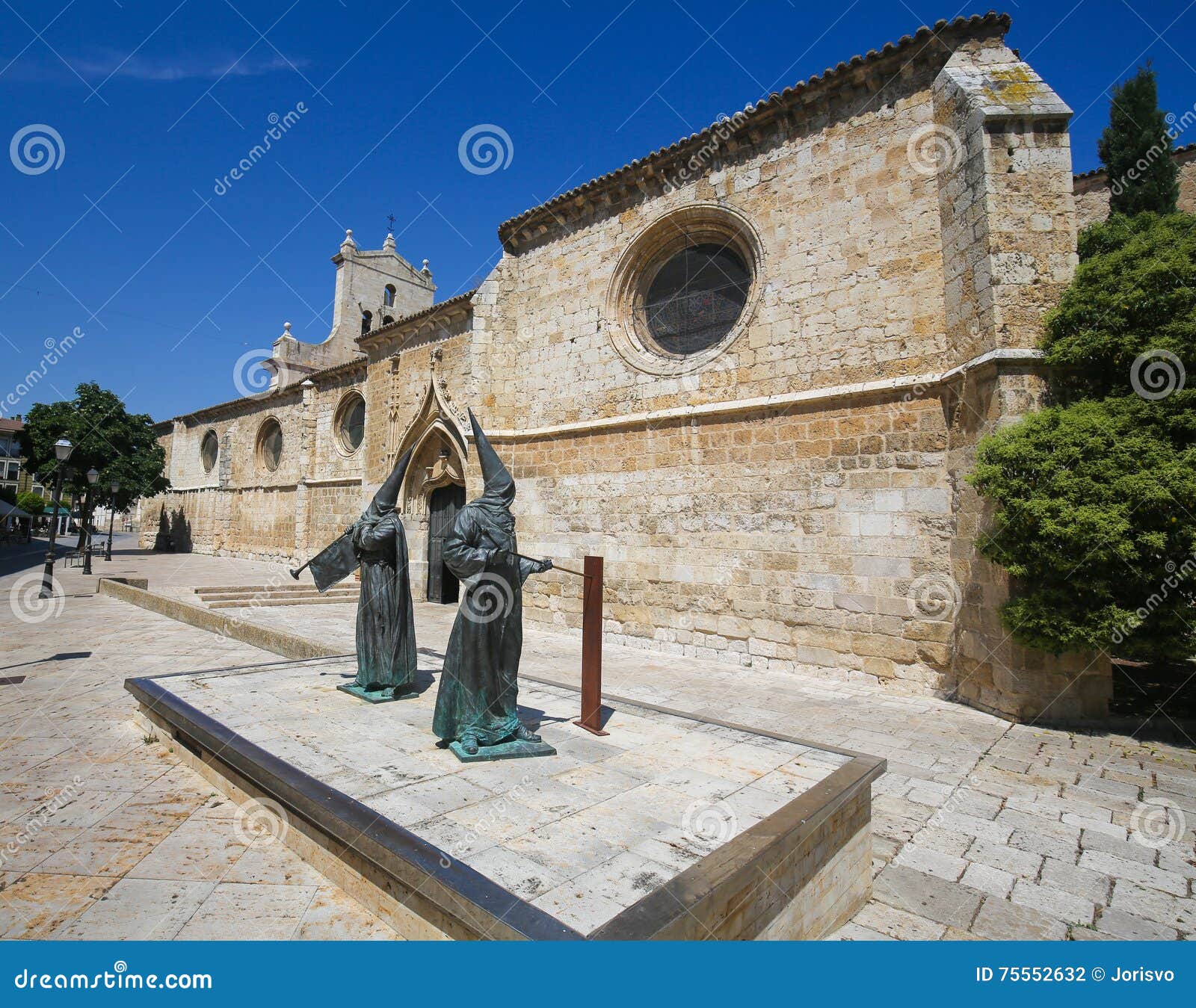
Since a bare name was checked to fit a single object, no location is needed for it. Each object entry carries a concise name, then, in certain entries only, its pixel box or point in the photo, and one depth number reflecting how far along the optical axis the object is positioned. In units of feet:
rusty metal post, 15.20
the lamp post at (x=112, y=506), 73.36
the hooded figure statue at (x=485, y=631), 13.19
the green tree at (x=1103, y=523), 17.21
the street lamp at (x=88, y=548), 60.34
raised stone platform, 7.61
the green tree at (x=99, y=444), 82.58
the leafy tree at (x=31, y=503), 149.48
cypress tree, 38.19
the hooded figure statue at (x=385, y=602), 17.75
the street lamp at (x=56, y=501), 40.22
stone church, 21.74
